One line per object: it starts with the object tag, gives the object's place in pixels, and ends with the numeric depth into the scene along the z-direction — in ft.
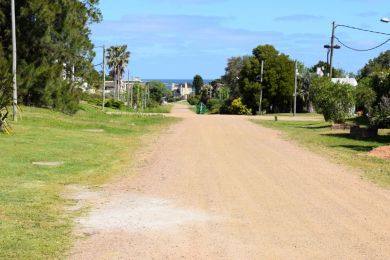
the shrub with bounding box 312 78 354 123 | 116.06
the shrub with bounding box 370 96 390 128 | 85.25
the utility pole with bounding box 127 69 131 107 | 301.26
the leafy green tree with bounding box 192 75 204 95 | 604.00
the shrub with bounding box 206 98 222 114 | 307.99
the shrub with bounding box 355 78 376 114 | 105.40
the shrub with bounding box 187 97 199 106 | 469.57
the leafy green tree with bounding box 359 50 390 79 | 274.57
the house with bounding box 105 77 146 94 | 463.91
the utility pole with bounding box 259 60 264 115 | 239.91
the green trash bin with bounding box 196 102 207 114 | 256.25
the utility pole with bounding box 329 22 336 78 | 155.02
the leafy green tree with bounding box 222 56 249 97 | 347.46
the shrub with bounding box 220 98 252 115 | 246.06
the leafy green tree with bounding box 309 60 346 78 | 264.31
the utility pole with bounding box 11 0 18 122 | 80.02
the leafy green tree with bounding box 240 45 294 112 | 244.63
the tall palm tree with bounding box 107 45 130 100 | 358.92
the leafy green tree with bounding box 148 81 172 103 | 453.17
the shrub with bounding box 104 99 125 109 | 230.27
